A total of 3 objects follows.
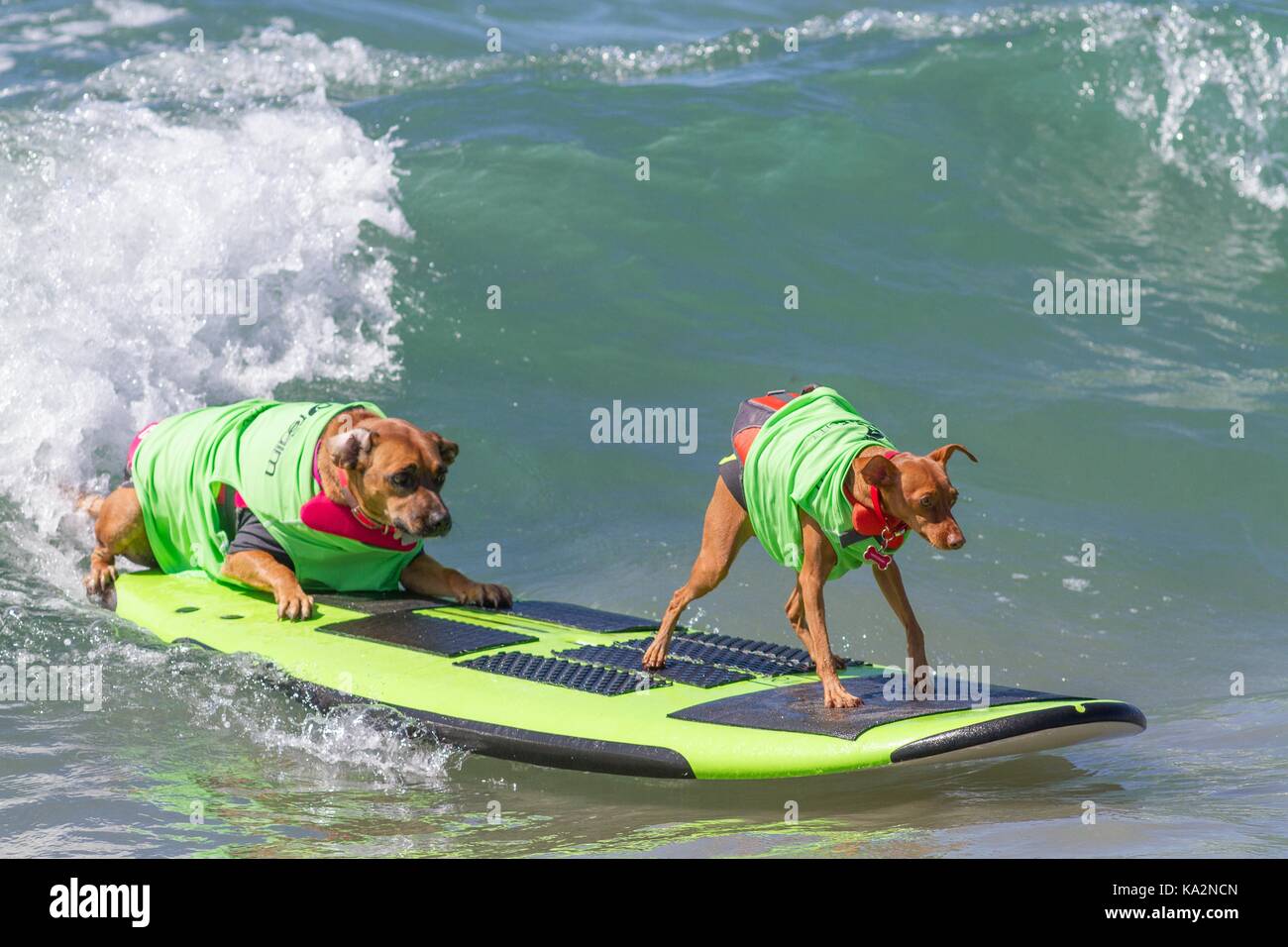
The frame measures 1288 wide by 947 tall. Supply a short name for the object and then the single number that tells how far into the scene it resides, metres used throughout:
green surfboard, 5.43
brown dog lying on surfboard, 6.77
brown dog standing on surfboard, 5.19
